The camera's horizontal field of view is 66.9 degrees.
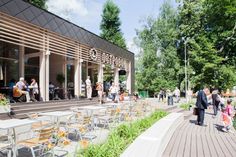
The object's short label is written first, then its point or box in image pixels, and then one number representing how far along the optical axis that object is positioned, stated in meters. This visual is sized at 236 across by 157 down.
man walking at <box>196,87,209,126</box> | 7.34
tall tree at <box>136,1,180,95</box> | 25.68
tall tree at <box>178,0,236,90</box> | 23.90
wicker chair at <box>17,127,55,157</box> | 3.35
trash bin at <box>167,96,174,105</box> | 14.65
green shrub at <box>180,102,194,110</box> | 12.50
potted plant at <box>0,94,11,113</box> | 5.78
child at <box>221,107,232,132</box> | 6.59
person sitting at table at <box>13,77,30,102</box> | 7.64
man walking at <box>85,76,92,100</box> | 10.78
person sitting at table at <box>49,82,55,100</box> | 10.29
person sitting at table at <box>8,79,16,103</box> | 8.35
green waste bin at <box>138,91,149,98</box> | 24.97
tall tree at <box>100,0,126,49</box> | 29.04
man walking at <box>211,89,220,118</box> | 10.23
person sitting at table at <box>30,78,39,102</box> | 8.53
